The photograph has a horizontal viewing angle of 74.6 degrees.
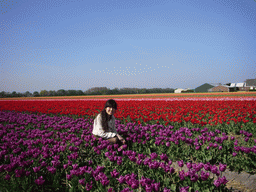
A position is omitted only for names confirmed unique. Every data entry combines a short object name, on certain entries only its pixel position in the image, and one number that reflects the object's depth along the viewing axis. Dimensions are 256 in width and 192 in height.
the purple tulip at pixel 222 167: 3.00
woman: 5.29
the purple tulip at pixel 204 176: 2.73
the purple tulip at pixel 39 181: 2.92
